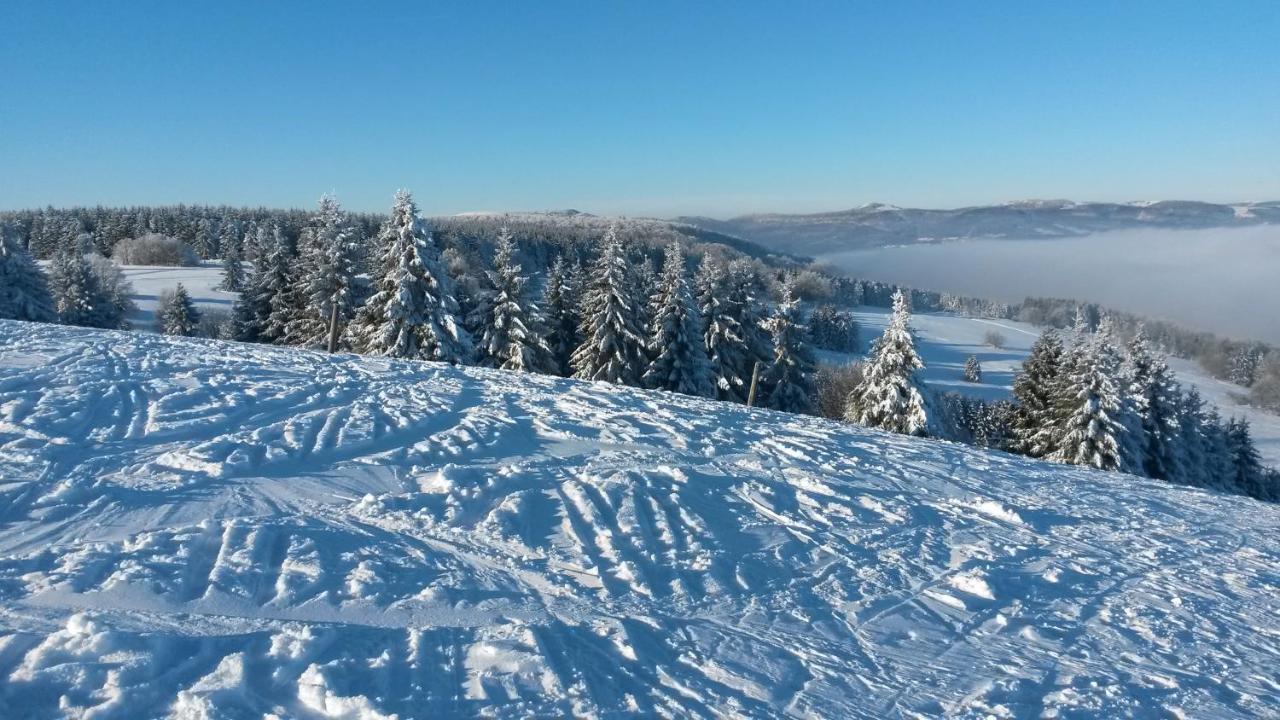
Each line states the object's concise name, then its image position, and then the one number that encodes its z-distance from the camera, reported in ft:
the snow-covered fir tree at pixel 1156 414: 79.56
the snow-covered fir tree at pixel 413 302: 72.28
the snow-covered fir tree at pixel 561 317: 98.89
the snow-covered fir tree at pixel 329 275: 87.25
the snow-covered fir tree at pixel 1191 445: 83.46
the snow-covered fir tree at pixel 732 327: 86.69
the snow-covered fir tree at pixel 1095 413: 68.90
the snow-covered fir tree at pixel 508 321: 82.07
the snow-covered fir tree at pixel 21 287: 102.37
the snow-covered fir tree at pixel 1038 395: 78.33
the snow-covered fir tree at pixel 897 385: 73.97
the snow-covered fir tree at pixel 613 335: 81.30
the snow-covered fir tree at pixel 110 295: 120.98
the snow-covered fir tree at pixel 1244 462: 105.19
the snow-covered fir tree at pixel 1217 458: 92.48
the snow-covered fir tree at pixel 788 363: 88.17
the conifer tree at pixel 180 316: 119.55
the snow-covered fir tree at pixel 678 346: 81.61
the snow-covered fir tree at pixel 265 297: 102.53
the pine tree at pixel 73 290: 116.57
